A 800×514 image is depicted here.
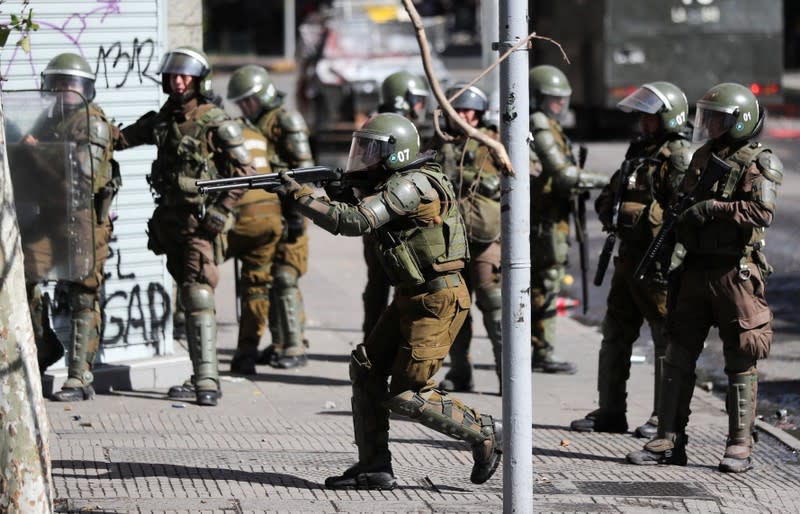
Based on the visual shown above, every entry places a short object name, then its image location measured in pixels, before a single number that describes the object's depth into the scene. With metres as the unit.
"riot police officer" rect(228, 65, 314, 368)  18.05
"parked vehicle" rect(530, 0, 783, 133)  44.34
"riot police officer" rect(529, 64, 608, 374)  17.14
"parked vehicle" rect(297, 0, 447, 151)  41.09
